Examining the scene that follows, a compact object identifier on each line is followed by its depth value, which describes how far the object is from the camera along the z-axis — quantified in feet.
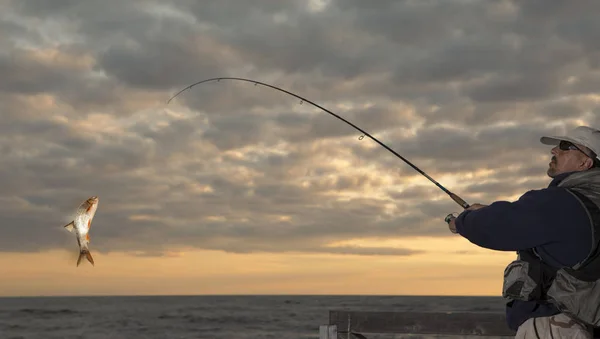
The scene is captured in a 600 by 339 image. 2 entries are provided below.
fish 22.12
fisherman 11.13
